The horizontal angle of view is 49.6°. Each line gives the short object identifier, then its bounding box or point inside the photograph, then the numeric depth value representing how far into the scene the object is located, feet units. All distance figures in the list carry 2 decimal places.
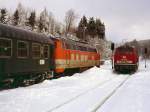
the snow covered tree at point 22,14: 170.63
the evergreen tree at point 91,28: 208.95
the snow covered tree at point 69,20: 168.26
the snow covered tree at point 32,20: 164.00
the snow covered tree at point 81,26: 186.81
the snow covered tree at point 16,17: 155.50
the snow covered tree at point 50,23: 177.04
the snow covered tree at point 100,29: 216.91
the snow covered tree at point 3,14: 140.89
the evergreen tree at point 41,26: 159.98
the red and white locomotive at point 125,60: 56.29
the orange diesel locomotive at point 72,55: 41.26
